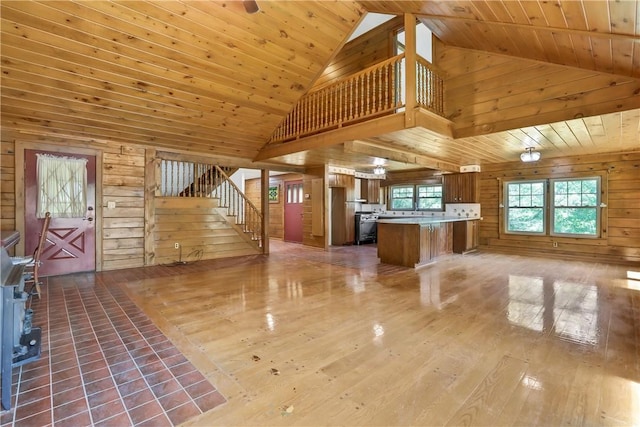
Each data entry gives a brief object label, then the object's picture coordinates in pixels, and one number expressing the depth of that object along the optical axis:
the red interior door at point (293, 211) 9.25
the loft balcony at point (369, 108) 4.02
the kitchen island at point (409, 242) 5.48
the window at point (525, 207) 7.12
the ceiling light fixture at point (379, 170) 7.60
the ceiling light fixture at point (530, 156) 5.38
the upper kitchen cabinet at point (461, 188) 7.90
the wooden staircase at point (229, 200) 6.92
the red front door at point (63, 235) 4.57
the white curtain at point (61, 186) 4.64
